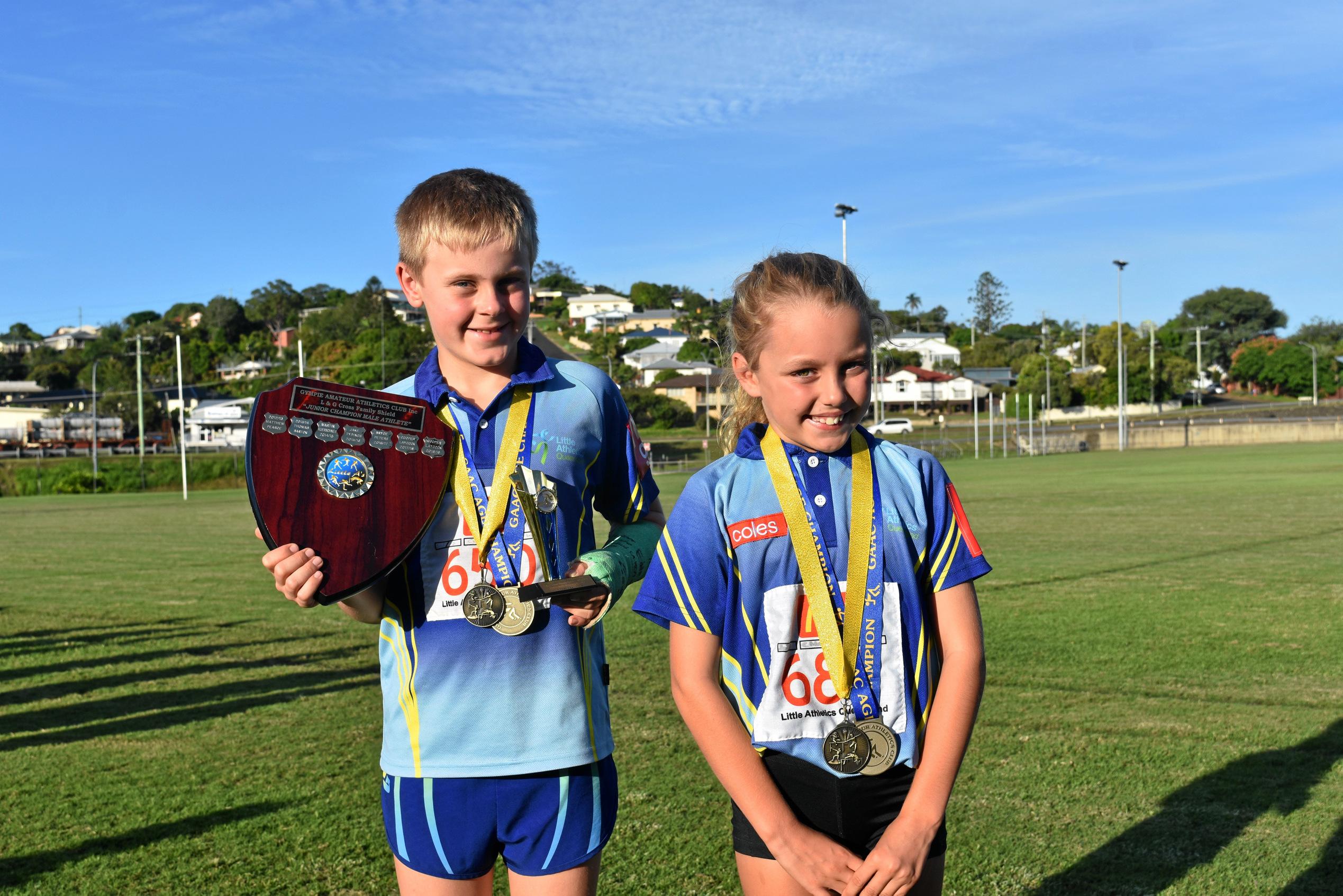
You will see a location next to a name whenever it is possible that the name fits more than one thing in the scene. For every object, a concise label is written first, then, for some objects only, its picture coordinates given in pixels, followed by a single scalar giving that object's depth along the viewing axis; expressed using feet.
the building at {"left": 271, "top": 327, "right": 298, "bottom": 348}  479.41
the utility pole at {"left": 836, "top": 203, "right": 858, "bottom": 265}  159.12
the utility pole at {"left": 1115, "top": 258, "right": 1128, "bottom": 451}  187.42
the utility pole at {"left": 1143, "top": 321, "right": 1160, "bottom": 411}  282.15
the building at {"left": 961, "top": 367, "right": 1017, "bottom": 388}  374.02
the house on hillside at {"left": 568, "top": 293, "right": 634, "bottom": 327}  612.29
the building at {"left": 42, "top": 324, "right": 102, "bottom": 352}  541.34
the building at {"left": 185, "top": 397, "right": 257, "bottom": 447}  281.41
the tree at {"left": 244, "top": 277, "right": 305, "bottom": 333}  537.65
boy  7.36
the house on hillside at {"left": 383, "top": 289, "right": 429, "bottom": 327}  506.48
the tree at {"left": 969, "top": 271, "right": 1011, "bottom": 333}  508.94
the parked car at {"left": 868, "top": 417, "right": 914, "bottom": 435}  229.04
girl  6.86
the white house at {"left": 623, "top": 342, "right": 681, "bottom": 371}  419.54
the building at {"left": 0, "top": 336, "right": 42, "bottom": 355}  473.26
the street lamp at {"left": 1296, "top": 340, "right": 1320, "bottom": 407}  307.25
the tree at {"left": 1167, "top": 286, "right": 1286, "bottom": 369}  469.16
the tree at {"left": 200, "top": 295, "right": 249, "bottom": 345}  502.79
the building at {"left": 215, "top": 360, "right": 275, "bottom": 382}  411.34
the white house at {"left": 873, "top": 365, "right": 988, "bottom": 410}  338.54
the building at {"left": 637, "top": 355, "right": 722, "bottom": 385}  381.81
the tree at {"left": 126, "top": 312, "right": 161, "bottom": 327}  577.02
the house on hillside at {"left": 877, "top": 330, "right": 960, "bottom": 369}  447.42
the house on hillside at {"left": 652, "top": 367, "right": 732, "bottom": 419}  327.26
